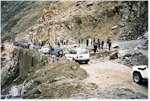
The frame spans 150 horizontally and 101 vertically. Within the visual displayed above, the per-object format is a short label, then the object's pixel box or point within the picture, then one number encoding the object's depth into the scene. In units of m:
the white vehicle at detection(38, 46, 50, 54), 33.29
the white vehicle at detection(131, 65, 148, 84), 16.17
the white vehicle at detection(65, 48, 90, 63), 24.08
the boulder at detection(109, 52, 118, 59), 26.74
